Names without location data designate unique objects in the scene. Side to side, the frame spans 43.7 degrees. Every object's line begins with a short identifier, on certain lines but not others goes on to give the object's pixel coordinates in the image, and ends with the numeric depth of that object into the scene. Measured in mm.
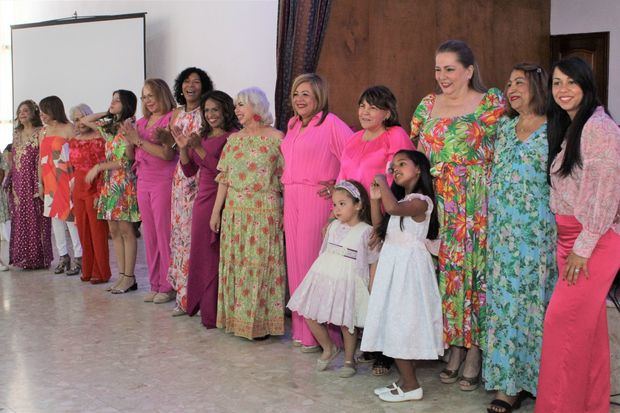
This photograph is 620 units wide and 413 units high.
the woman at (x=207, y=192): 4965
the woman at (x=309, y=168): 4301
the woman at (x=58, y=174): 6715
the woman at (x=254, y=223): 4648
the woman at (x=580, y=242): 2881
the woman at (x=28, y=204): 7074
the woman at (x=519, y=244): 3314
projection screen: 9094
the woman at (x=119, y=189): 5930
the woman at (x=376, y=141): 3928
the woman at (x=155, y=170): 5555
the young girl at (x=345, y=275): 3971
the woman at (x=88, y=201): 6391
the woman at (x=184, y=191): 5320
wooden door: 8312
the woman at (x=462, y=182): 3635
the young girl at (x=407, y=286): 3510
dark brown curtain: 5082
